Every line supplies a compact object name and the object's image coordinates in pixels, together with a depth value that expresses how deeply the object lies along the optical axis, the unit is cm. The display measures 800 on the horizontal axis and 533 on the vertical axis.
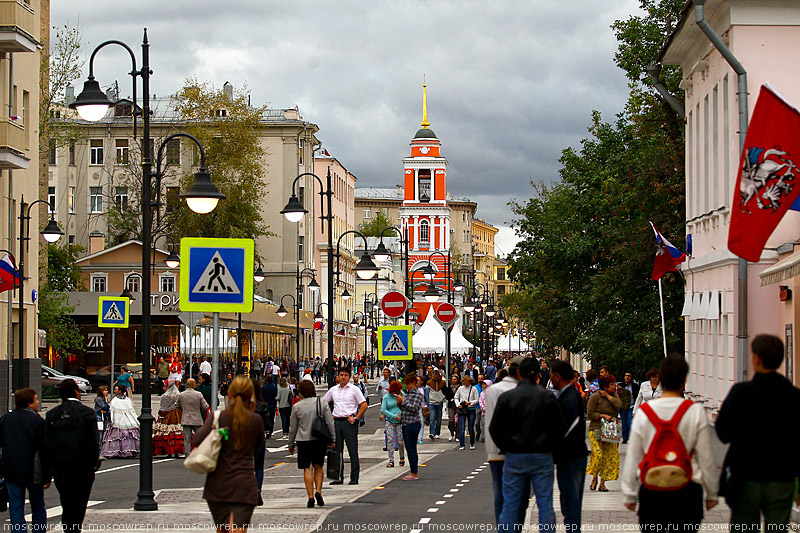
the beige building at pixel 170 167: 10288
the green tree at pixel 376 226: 18838
